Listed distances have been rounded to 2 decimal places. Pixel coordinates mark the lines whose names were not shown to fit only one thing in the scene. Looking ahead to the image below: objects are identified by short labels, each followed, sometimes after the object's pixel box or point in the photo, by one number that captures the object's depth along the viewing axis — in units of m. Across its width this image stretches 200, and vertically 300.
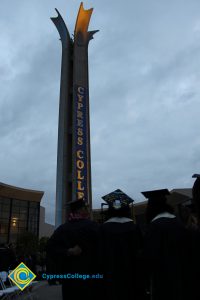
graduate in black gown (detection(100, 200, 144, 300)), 3.87
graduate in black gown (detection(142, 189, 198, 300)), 3.44
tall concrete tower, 24.11
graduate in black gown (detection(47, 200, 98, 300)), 4.08
